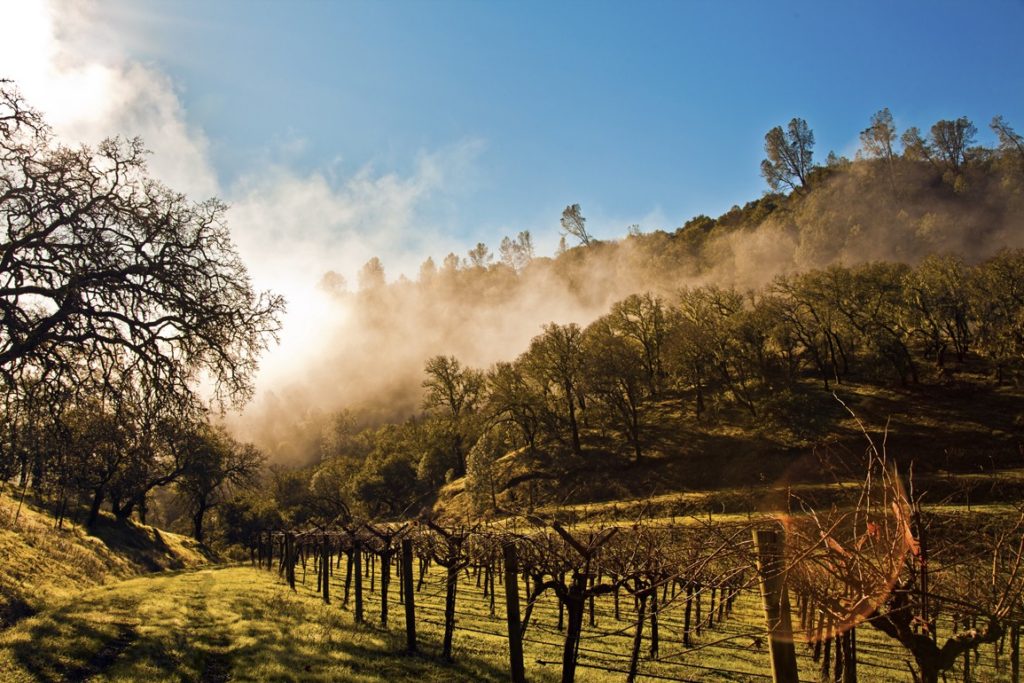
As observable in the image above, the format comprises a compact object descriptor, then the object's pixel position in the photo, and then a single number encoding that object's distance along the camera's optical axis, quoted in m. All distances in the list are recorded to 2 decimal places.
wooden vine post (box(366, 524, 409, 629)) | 21.94
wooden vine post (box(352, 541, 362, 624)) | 22.38
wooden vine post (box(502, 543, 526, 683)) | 12.98
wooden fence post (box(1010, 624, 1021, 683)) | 10.49
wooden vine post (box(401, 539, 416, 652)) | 17.41
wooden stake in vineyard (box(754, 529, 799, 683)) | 4.70
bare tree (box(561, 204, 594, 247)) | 196.12
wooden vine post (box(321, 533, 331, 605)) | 27.68
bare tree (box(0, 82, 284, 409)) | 17.50
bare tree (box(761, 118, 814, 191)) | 162.91
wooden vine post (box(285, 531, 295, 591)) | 35.19
